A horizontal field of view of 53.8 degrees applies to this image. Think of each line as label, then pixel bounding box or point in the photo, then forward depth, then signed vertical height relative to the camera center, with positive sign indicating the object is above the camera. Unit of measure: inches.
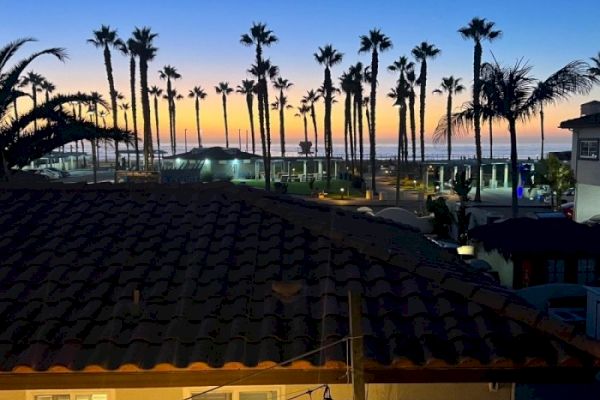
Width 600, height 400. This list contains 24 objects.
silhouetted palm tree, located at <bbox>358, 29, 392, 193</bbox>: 2172.7 +414.3
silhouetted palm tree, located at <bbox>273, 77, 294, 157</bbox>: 4471.0 +577.7
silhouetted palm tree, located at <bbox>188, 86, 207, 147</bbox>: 5182.1 +610.9
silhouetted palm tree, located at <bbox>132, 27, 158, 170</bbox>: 2290.8 +412.6
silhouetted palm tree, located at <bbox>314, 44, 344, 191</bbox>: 2544.3 +439.0
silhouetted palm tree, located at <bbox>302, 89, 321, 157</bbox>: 5054.1 +539.0
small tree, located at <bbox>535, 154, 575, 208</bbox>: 1466.5 -53.2
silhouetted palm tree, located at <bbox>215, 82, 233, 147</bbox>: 4889.3 +604.9
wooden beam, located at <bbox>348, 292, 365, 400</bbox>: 161.0 -51.8
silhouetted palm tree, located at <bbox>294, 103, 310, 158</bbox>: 5757.9 +512.6
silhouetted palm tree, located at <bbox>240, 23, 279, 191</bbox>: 2214.6 +327.6
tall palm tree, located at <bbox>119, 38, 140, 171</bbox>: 2427.4 +457.5
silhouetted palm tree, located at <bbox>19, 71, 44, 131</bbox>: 3837.4 +583.2
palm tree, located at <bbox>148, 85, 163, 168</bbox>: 4909.0 +578.4
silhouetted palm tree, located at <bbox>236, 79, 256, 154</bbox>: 4086.1 +495.3
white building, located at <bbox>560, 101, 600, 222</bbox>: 1142.4 -15.0
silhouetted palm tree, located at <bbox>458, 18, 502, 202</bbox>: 1904.5 +398.3
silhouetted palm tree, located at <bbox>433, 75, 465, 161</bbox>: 3710.6 +455.5
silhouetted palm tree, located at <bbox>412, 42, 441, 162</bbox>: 2534.4 +446.9
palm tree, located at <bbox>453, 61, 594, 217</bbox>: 948.6 +107.4
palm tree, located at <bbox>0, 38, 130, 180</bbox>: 572.1 +37.4
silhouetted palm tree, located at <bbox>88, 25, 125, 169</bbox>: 2415.1 +509.9
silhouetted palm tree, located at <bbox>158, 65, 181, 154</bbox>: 3814.0 +527.9
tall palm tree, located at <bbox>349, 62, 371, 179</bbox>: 2726.4 +340.3
